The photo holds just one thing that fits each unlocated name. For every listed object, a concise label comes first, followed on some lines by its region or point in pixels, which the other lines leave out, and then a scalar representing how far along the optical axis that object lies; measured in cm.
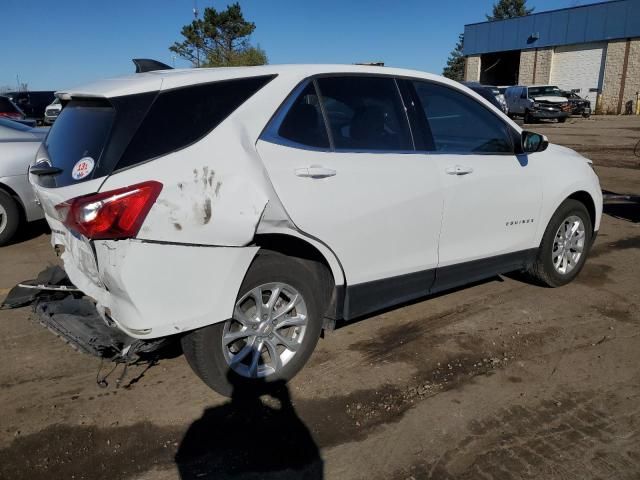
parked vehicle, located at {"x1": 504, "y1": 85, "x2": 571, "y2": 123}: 2925
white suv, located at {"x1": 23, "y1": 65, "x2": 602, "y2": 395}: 264
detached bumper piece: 296
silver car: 621
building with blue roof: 3656
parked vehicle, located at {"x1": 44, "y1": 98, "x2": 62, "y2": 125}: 1661
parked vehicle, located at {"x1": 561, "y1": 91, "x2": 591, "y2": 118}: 3122
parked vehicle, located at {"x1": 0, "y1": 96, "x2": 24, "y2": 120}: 1536
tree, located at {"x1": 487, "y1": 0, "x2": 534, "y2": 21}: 8238
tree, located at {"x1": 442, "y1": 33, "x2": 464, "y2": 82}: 8038
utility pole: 4360
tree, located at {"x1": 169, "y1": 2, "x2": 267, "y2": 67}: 4397
